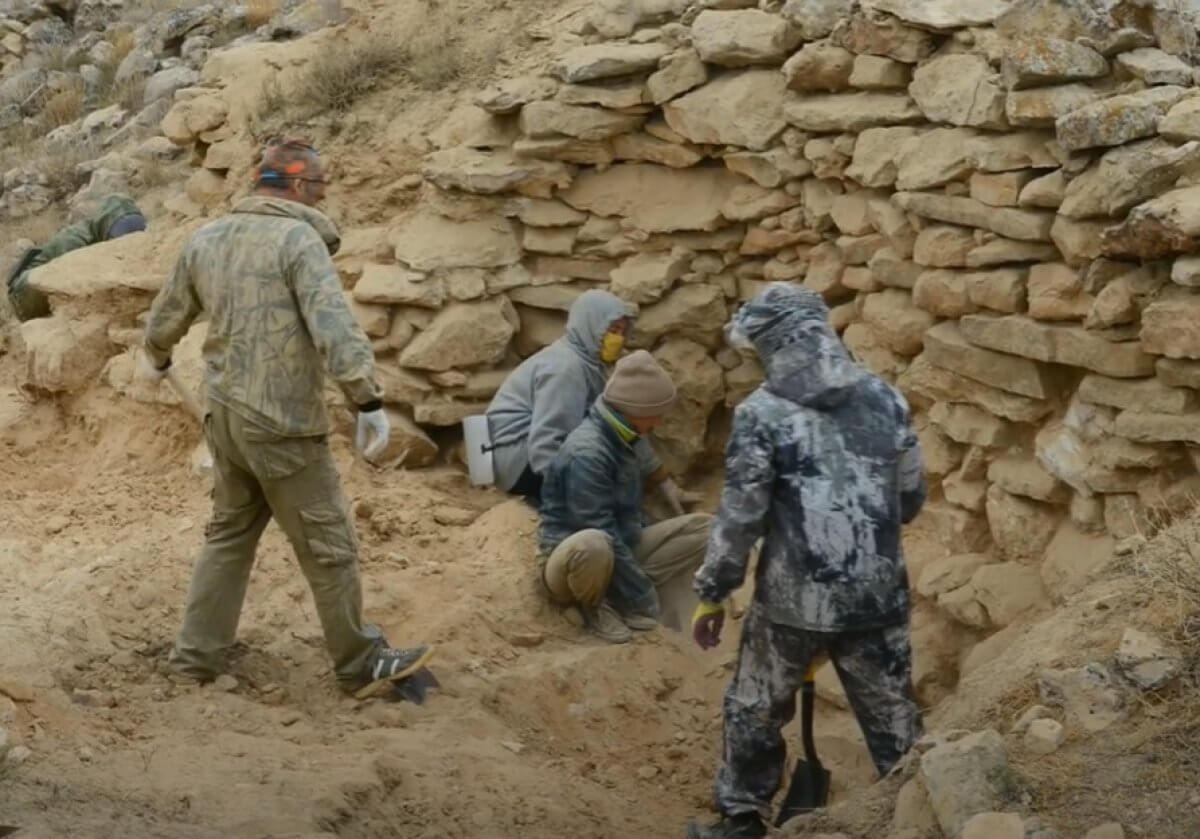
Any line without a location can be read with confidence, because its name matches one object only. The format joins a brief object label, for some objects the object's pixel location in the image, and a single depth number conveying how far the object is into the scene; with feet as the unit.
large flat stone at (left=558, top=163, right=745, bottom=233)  28.60
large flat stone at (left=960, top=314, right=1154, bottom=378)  21.38
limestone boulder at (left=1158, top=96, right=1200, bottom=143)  21.17
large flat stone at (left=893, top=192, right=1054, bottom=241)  22.66
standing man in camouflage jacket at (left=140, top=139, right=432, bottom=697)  20.30
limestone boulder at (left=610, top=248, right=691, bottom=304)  28.60
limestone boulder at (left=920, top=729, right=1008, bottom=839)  15.07
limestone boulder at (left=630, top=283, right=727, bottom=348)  28.86
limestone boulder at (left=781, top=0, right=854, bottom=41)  26.55
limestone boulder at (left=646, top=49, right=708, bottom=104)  28.22
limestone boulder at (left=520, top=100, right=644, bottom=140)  28.73
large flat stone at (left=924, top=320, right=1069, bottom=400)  22.86
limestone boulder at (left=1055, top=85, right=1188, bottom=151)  21.52
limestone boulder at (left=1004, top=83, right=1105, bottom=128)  22.44
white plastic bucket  27.71
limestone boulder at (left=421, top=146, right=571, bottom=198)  29.14
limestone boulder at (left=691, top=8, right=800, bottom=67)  27.61
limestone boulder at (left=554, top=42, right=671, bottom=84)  28.53
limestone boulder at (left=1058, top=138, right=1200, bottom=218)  21.11
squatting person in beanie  24.81
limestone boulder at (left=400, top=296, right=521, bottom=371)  28.81
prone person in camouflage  33.37
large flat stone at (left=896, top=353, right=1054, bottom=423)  23.12
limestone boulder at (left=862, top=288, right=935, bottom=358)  24.95
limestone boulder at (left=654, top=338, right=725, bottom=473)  29.32
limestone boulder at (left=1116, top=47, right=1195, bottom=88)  22.31
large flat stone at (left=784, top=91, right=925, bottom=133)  25.36
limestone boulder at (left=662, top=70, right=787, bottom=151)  27.43
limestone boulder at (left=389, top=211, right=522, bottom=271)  29.09
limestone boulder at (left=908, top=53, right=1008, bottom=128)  23.45
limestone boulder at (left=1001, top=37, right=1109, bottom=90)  22.66
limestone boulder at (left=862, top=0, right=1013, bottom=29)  24.59
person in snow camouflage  17.37
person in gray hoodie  26.40
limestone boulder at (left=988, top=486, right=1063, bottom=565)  23.08
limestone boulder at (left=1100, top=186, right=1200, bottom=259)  20.22
